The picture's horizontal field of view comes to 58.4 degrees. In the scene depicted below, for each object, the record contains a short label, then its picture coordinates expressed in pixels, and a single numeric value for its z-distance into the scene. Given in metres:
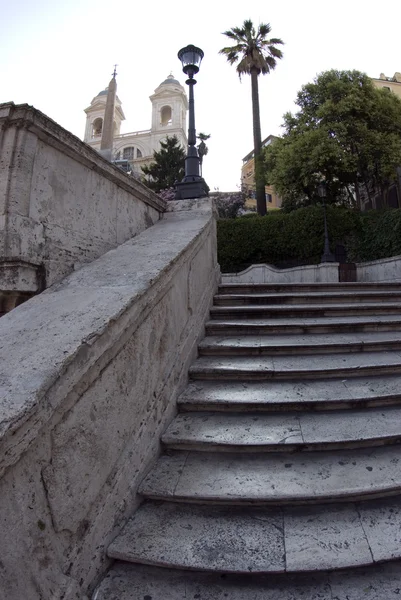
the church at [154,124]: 54.62
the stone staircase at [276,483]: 1.55
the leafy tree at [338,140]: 17.69
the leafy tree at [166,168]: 32.78
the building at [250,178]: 44.03
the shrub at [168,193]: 26.09
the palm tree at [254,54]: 23.02
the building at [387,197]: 21.36
